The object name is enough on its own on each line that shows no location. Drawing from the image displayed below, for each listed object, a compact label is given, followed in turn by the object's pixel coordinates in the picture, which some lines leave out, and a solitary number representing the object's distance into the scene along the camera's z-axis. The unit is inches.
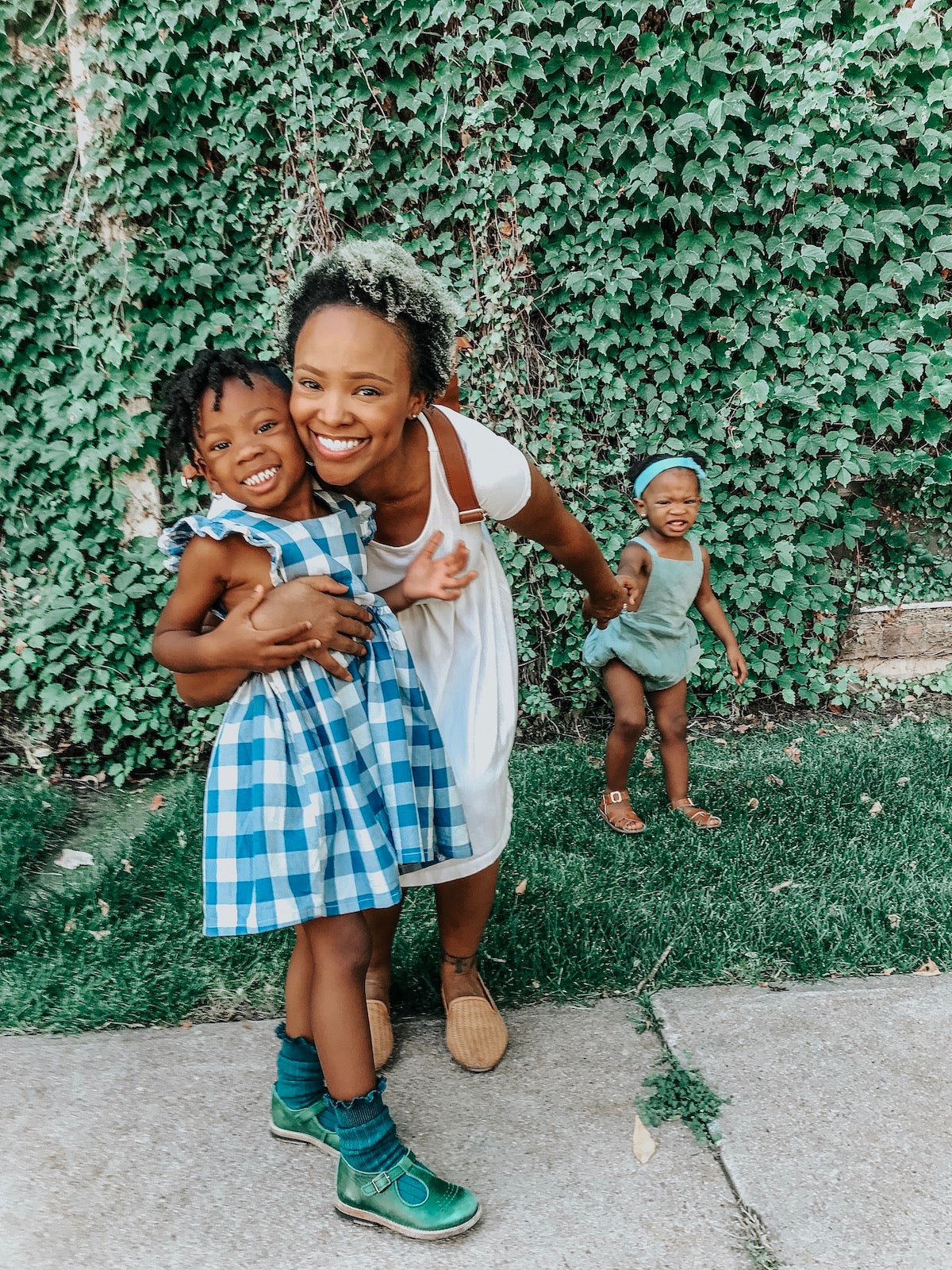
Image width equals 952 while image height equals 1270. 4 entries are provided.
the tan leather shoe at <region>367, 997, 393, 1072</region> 89.2
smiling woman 72.6
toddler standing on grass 134.6
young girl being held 69.4
